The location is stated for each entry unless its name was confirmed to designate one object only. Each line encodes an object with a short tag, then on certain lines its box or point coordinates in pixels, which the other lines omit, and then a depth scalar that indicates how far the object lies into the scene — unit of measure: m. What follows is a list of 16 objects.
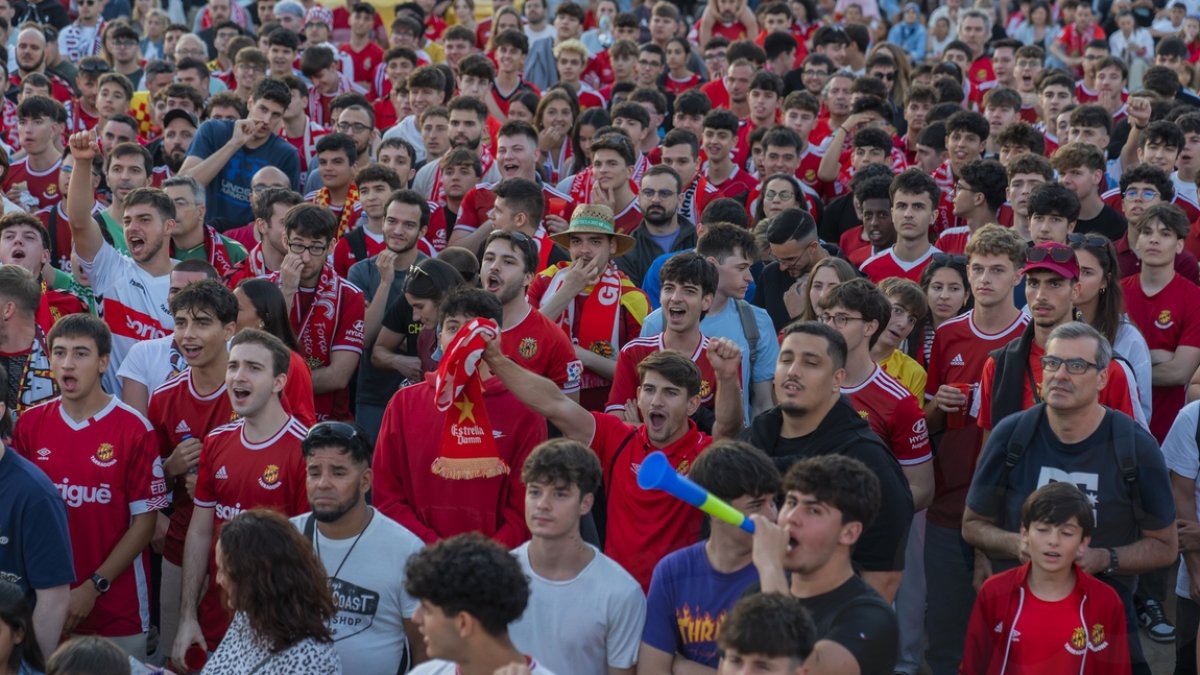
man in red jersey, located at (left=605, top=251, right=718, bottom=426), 13.80
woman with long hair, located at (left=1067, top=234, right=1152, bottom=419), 14.13
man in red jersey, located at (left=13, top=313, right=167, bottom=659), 12.91
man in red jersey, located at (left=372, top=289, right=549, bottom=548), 12.33
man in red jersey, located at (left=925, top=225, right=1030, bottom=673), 13.90
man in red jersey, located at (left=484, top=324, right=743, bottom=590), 11.98
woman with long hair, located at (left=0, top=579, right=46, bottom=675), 10.54
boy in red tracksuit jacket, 10.83
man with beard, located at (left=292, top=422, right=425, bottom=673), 11.37
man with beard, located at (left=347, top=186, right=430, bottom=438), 16.58
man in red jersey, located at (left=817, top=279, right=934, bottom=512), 13.19
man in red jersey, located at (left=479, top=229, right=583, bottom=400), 14.21
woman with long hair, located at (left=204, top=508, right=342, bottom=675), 10.27
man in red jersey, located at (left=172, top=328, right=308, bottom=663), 12.56
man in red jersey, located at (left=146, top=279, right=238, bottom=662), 13.59
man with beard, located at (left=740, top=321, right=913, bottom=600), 11.09
